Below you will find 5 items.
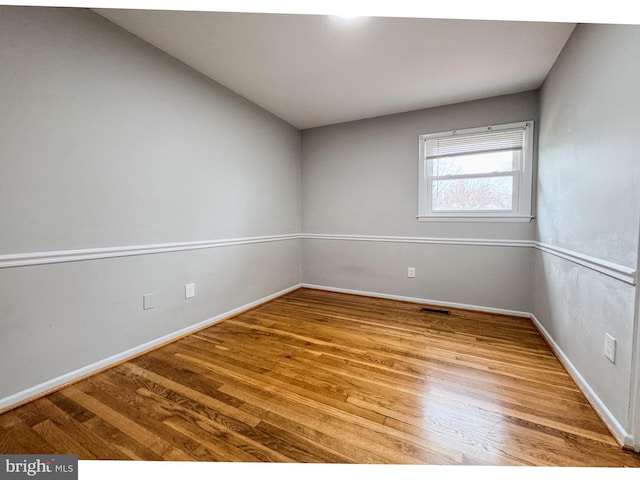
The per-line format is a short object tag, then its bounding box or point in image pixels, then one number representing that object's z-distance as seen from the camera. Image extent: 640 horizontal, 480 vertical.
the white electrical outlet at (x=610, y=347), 1.28
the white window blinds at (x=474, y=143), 2.72
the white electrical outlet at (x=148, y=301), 2.00
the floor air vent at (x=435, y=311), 2.85
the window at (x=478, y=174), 2.69
